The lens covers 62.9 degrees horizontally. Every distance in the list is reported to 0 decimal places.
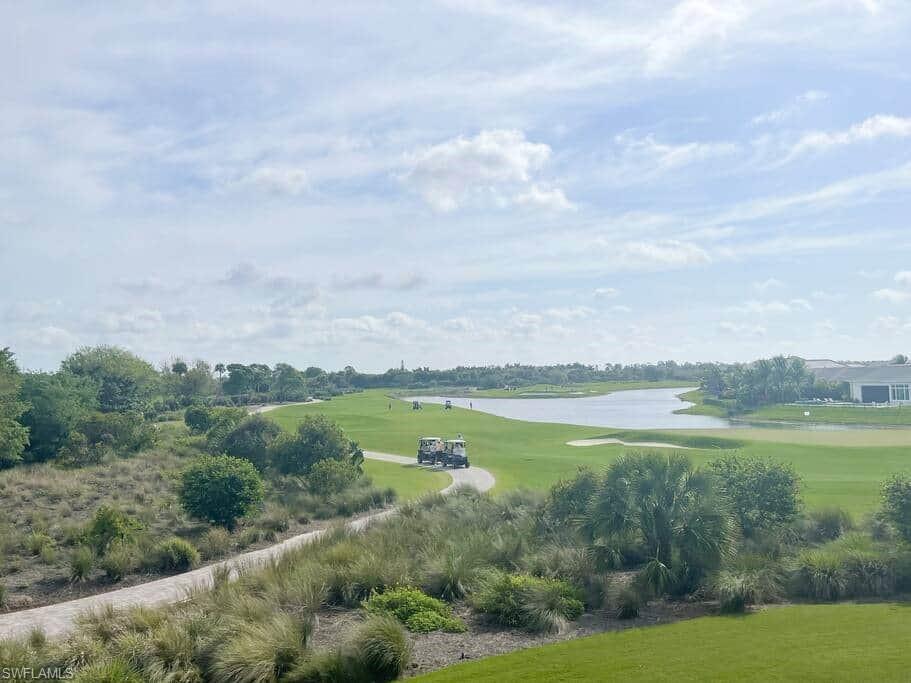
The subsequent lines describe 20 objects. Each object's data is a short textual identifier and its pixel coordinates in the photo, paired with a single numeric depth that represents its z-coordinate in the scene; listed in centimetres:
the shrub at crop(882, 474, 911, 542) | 1515
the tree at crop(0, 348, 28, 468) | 3180
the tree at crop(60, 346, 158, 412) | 5362
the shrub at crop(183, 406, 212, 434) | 4609
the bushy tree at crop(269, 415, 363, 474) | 3175
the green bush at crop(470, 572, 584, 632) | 1205
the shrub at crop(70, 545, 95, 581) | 1731
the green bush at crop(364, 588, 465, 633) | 1184
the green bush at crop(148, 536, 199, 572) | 1836
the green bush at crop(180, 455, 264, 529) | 2228
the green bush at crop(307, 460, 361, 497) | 2812
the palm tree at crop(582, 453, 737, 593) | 1388
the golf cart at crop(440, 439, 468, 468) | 3881
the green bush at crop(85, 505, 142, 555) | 1911
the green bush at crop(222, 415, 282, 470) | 3369
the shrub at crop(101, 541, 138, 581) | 1741
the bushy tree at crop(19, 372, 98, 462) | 3684
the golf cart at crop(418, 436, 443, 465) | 4066
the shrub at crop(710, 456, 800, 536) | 1731
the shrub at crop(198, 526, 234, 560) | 1966
